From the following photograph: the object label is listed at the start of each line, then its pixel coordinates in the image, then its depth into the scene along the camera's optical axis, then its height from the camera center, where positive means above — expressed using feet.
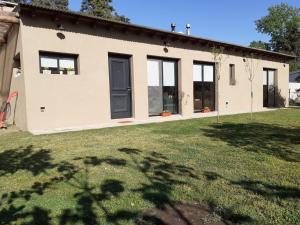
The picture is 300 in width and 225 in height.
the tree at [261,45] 138.18 +33.96
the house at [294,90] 77.46 +2.94
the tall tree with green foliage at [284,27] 128.39 +41.39
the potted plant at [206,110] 39.88 -1.64
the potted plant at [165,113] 34.67 -1.77
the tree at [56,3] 102.60 +47.99
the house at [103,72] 24.27 +4.12
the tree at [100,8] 94.17 +40.97
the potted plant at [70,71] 26.84 +3.91
